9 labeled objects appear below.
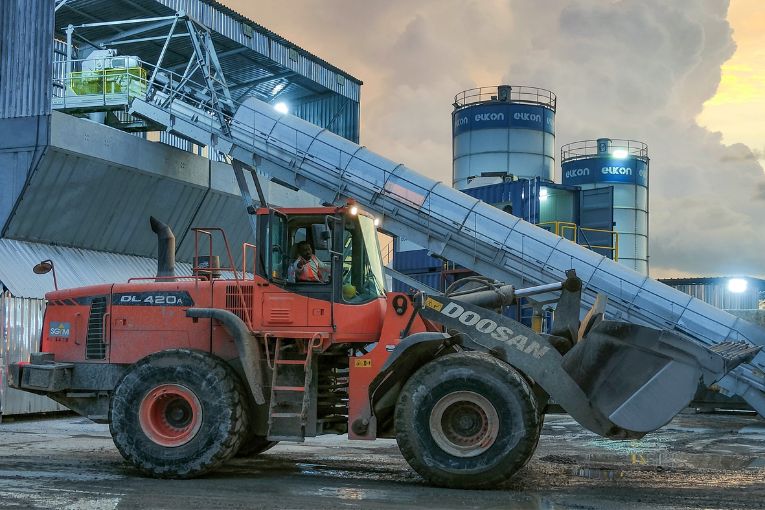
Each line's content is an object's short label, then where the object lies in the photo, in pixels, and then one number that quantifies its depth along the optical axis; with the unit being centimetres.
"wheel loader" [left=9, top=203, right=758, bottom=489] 929
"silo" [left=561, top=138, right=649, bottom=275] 3975
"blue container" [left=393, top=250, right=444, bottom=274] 3222
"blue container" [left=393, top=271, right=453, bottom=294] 3155
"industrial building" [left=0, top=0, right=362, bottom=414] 2130
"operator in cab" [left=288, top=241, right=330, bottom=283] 1038
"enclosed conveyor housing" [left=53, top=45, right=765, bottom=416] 2136
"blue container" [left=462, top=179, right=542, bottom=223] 2986
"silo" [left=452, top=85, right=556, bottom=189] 3794
